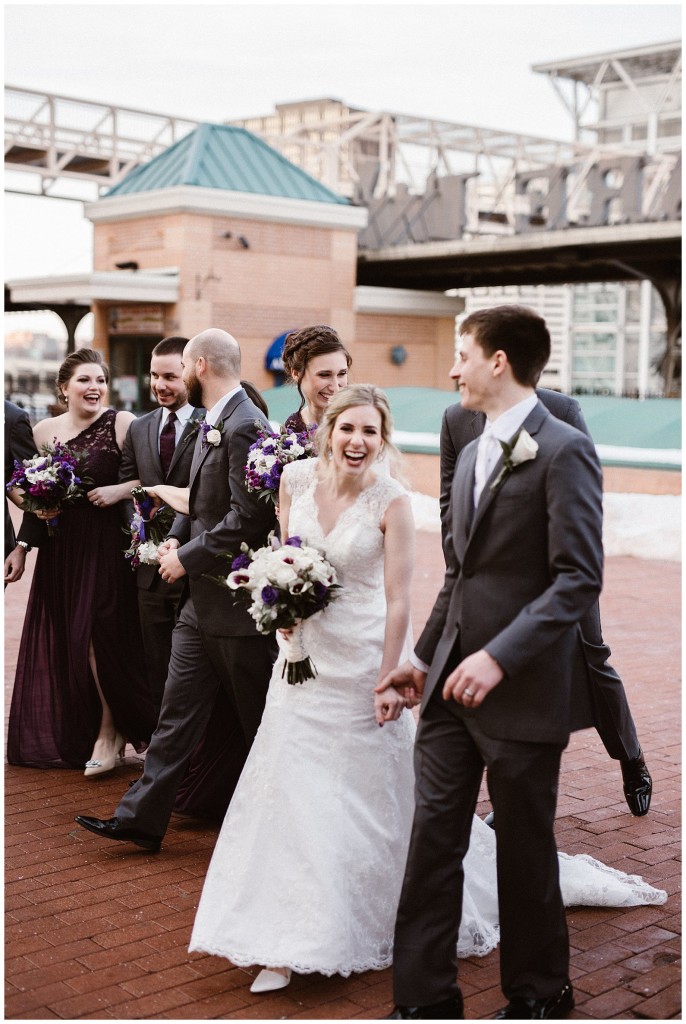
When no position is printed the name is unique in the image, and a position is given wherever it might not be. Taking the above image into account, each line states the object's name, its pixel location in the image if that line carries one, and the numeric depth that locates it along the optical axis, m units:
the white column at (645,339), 77.94
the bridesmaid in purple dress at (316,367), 4.84
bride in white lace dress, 3.69
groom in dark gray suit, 3.19
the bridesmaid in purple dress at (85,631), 6.12
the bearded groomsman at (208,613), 4.80
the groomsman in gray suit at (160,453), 5.66
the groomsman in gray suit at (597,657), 4.94
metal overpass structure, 30.03
